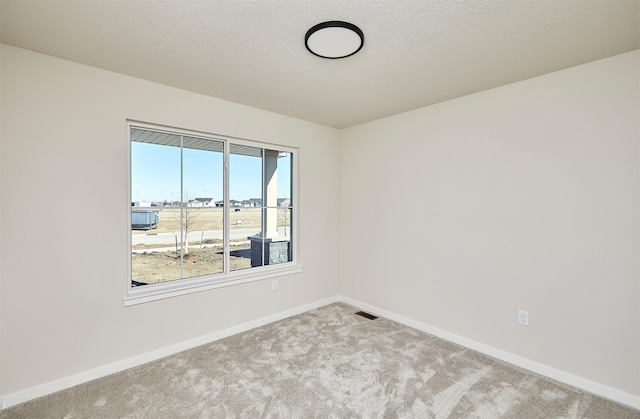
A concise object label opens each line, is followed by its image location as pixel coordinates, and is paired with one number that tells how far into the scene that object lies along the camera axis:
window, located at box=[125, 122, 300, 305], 2.74
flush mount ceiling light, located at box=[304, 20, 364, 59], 1.77
